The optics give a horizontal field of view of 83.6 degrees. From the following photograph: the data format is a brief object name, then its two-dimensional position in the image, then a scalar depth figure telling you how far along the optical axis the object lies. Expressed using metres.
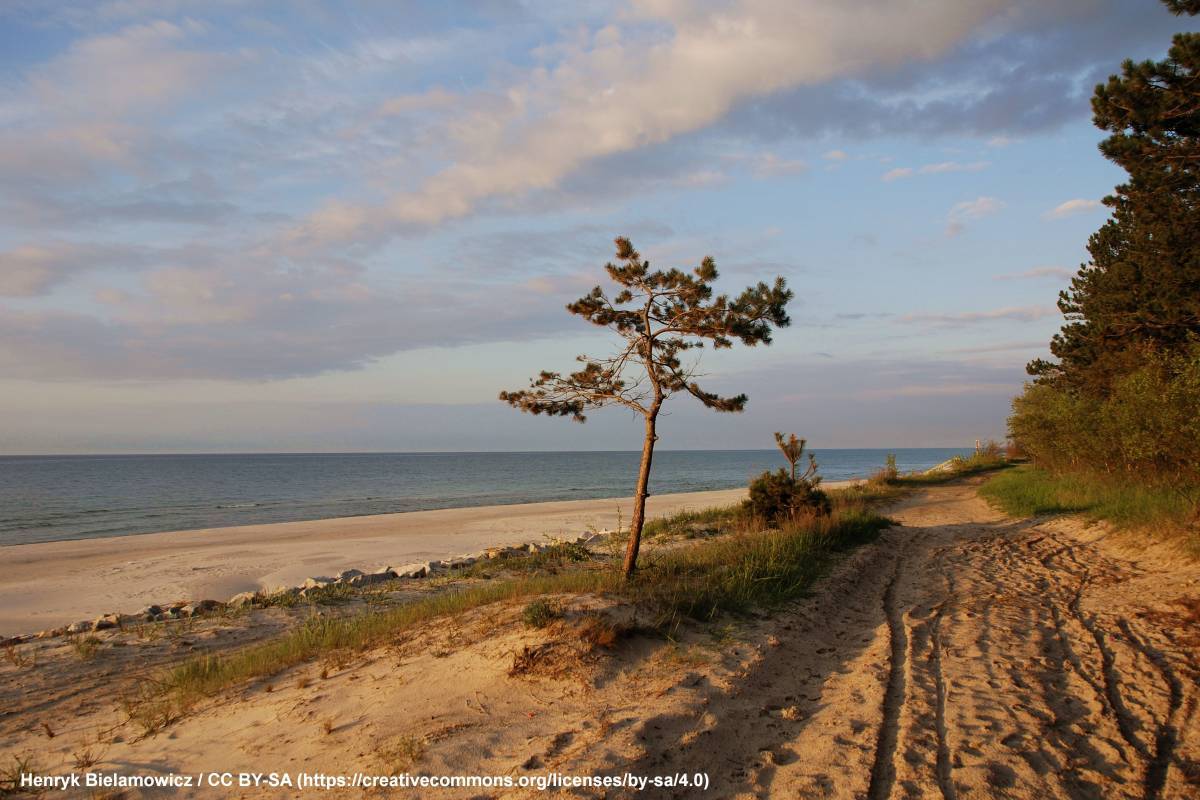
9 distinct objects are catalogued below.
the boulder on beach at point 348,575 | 15.45
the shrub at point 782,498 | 16.33
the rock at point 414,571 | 15.67
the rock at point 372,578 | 14.85
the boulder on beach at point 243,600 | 12.60
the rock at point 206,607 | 12.17
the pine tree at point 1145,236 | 9.18
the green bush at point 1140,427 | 13.71
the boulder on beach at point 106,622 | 11.14
